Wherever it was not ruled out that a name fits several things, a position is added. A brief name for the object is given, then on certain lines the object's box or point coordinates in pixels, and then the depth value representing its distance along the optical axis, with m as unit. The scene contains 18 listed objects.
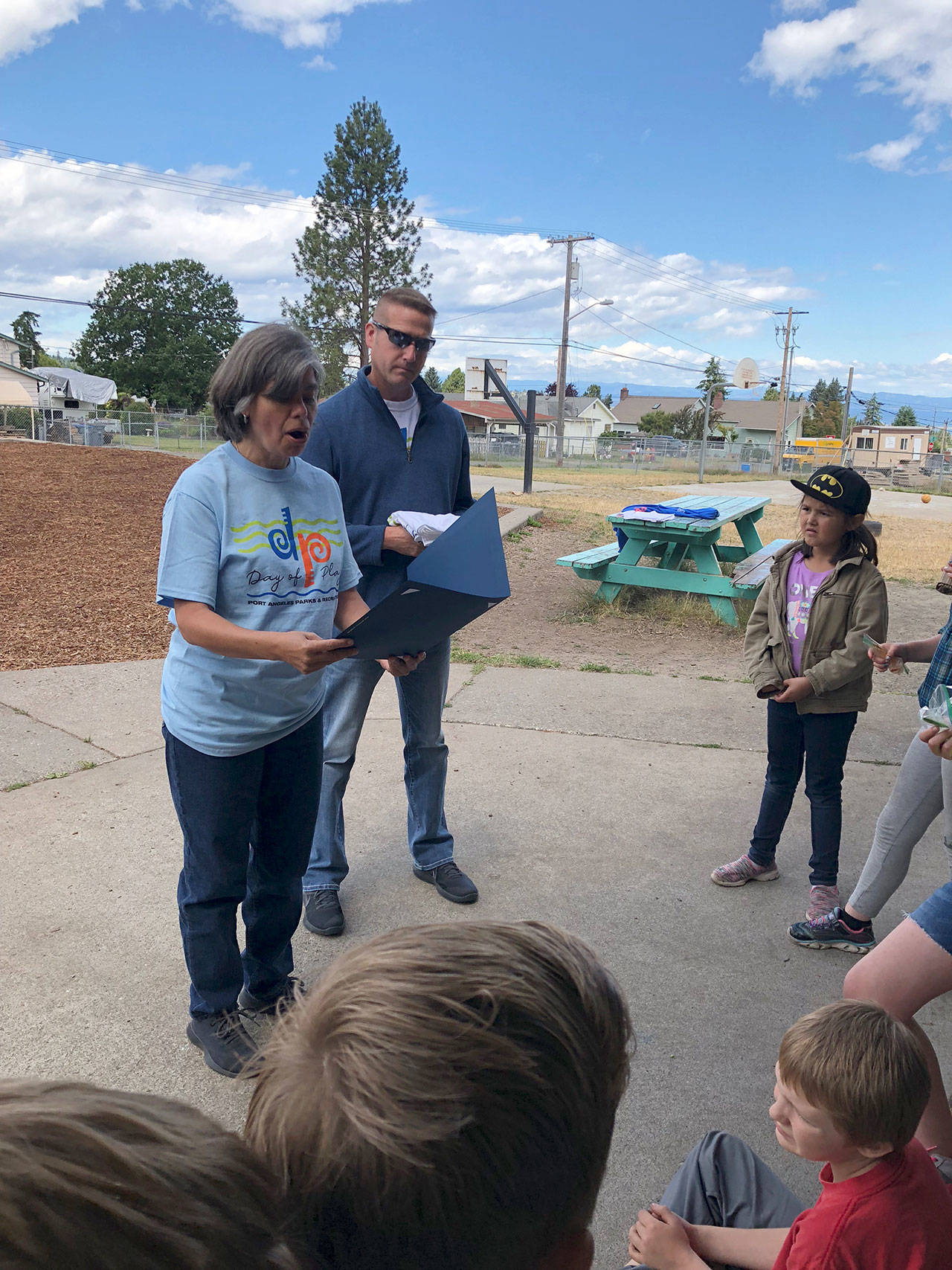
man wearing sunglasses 3.21
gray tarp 63.16
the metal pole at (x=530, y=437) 20.86
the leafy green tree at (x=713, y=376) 94.99
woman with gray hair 2.32
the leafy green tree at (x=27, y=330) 97.50
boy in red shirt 1.47
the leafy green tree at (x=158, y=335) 75.38
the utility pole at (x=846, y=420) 73.38
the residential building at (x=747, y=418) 94.81
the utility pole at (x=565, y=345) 44.78
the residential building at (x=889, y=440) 80.05
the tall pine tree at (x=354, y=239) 42.22
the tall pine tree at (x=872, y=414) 121.50
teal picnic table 8.25
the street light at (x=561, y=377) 45.57
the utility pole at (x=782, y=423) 45.91
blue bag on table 8.56
